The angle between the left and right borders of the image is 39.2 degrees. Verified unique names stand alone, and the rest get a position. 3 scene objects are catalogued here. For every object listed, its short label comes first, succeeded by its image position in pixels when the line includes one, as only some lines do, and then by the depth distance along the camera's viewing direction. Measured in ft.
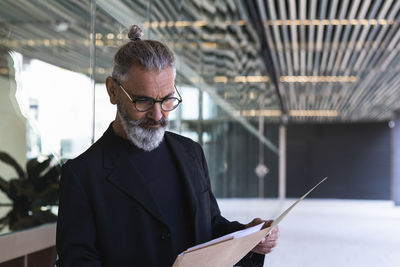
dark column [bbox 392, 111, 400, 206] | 80.28
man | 4.68
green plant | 7.46
